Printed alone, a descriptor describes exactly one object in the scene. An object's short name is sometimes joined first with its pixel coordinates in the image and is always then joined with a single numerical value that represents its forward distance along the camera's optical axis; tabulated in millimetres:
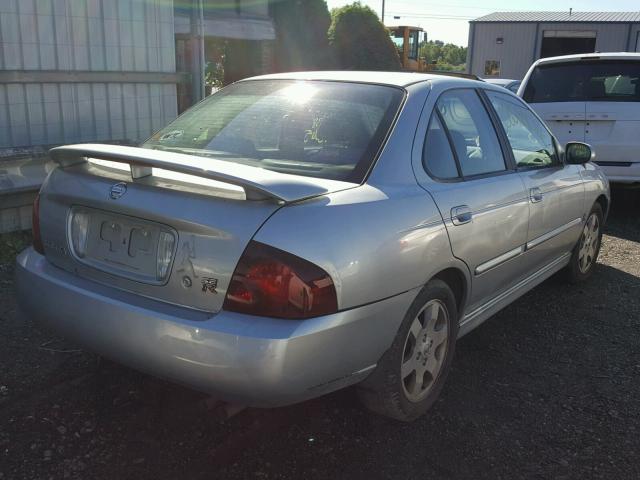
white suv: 7102
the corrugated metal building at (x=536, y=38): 32531
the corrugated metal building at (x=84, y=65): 6008
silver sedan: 2312
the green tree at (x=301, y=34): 22609
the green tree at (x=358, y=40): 25562
